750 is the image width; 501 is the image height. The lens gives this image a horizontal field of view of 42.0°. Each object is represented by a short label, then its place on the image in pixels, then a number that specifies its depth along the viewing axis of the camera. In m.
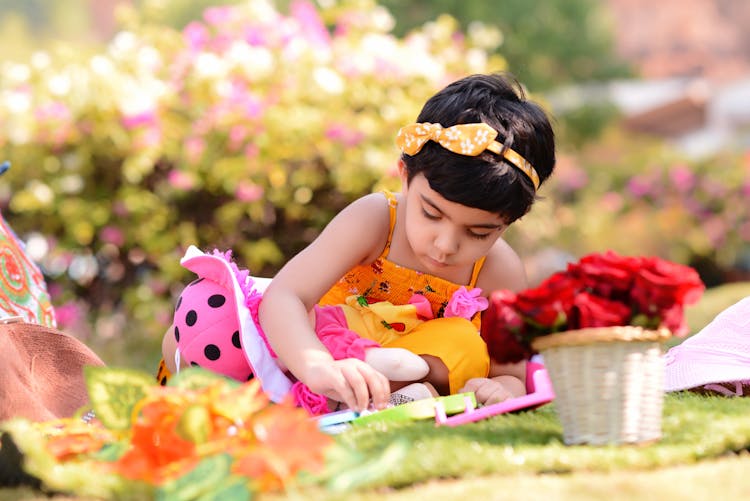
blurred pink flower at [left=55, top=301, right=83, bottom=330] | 4.98
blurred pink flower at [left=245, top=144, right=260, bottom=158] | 4.62
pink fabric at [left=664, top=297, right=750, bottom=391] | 2.47
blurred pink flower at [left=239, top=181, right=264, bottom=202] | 4.67
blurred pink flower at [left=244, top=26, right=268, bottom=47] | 5.07
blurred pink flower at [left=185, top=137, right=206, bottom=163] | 4.70
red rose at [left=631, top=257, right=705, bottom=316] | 1.62
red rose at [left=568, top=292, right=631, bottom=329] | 1.60
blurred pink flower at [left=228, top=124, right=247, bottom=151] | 4.63
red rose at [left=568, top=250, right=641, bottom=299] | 1.65
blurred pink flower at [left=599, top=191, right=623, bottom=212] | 9.67
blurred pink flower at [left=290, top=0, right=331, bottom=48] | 5.07
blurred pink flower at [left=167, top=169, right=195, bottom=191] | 4.70
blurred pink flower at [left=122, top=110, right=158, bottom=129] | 4.66
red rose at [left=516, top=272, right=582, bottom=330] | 1.62
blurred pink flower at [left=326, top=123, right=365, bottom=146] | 4.70
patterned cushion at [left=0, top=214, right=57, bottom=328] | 2.54
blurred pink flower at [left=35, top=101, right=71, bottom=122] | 4.73
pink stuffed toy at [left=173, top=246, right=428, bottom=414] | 2.36
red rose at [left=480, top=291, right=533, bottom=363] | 1.65
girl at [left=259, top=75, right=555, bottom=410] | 2.25
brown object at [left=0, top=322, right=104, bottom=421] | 2.06
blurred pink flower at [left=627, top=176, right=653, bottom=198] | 9.63
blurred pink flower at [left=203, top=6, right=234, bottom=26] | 5.14
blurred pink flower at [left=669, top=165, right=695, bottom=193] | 9.19
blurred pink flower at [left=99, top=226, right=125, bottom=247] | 4.87
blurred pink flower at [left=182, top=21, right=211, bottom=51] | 5.01
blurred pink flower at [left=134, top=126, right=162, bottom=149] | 4.66
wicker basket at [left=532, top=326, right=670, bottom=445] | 1.61
